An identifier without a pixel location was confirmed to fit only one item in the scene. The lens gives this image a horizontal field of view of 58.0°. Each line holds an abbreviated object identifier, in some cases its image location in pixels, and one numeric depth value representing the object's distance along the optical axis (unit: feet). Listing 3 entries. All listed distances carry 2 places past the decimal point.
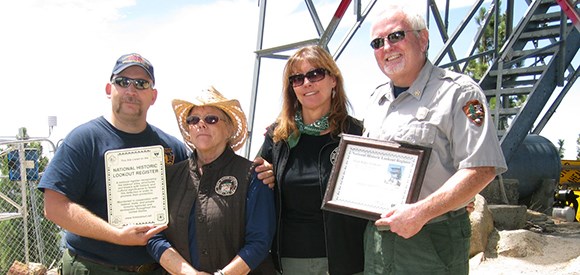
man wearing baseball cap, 9.18
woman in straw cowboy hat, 8.90
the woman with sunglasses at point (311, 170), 8.93
